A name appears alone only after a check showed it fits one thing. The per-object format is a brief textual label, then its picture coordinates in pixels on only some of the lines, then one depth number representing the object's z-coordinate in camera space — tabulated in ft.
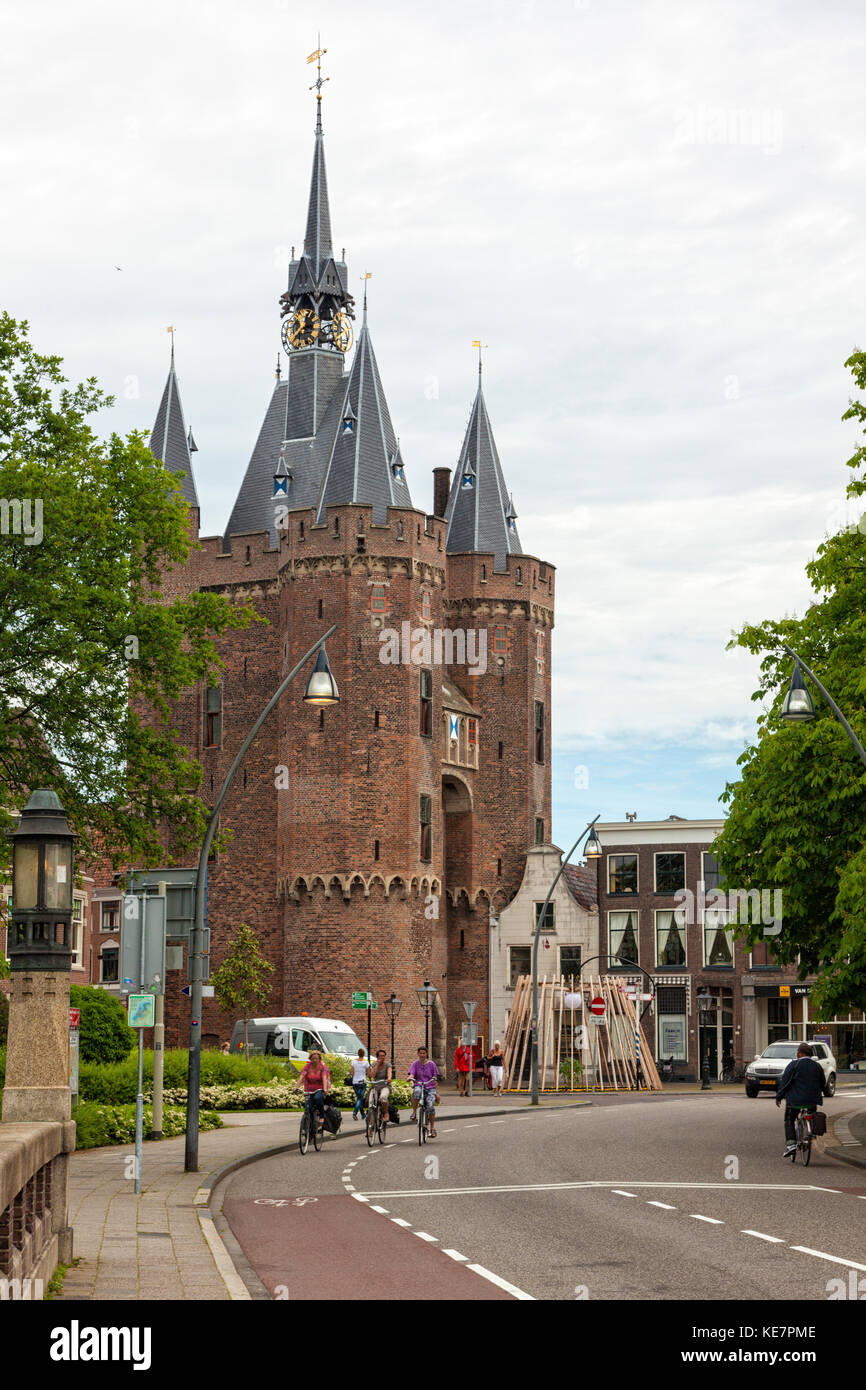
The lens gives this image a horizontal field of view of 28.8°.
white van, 159.94
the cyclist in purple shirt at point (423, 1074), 94.38
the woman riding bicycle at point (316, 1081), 89.28
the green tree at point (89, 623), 93.25
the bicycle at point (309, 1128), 87.56
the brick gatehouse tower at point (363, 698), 200.34
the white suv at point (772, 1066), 153.48
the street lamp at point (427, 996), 170.44
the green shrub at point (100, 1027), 111.86
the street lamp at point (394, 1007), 186.23
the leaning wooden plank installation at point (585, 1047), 192.03
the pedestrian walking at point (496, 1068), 175.32
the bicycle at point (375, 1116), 95.20
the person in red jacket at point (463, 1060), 163.02
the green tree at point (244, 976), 201.98
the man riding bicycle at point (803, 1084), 76.59
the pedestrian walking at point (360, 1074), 119.03
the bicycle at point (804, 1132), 76.91
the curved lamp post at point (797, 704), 68.44
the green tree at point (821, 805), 85.61
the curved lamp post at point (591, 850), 143.92
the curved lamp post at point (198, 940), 69.21
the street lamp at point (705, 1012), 193.90
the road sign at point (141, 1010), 62.53
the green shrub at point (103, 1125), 86.99
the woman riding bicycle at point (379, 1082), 94.99
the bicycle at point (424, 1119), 93.35
